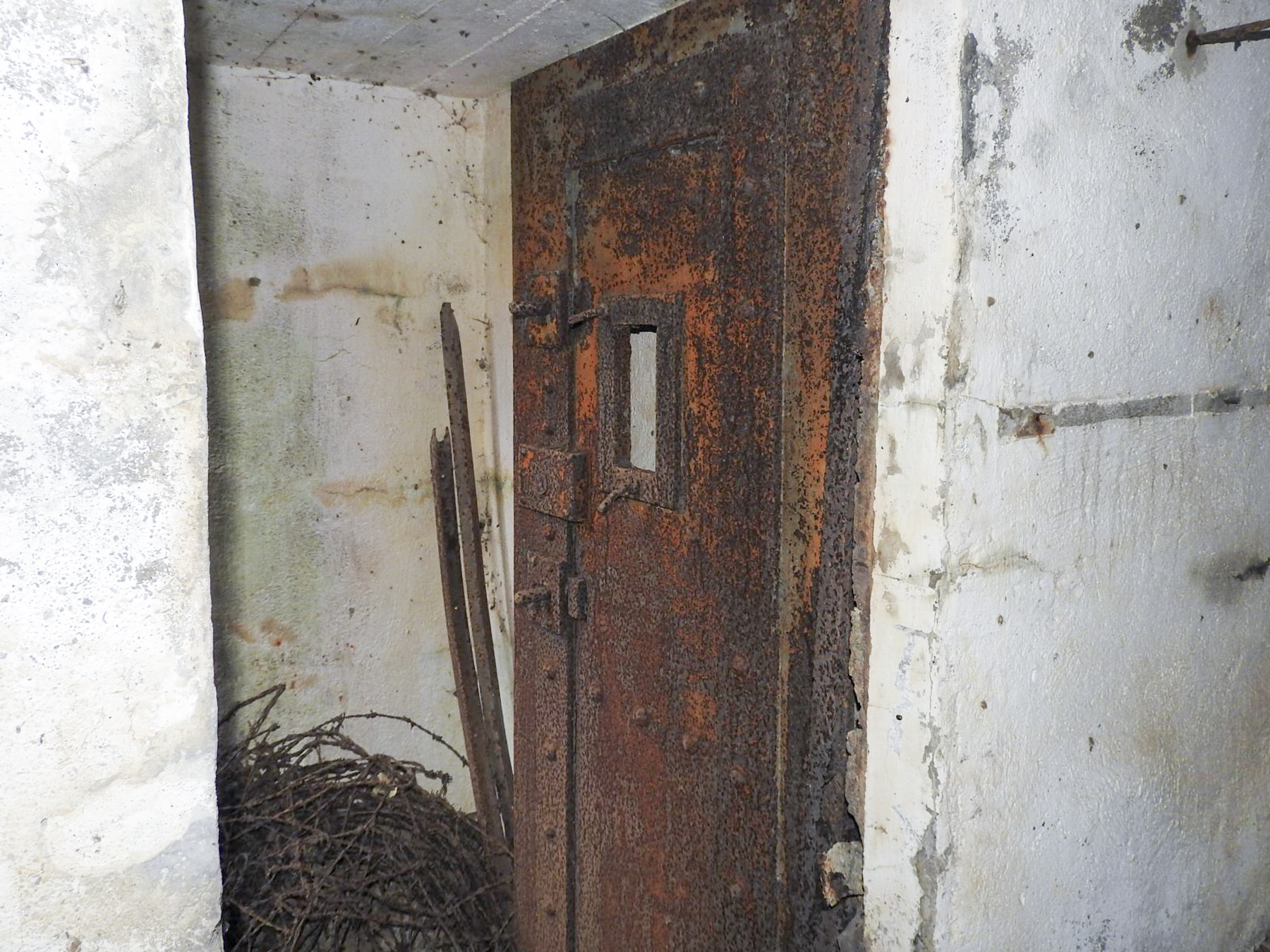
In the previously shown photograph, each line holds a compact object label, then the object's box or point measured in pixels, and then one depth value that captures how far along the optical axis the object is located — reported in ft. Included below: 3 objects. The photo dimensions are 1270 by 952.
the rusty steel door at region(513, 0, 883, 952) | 4.04
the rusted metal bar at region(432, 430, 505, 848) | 7.19
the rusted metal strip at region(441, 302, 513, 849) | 7.11
